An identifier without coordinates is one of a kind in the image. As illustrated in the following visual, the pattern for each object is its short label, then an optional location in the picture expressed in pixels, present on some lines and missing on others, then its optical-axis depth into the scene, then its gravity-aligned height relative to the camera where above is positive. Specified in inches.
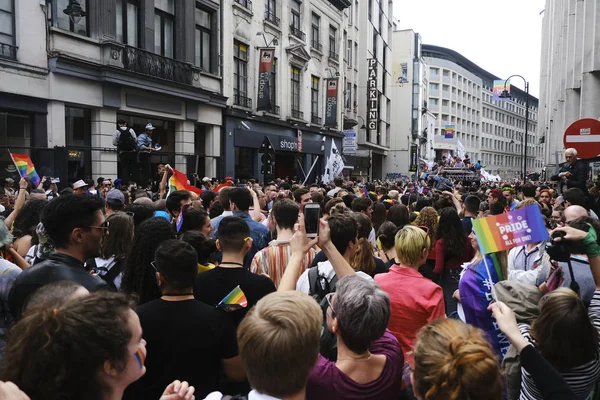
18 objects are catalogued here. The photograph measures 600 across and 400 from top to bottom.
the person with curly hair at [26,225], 196.7 -21.6
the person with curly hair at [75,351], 64.8 -24.5
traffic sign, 331.3 +29.7
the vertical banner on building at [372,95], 1732.3 +296.0
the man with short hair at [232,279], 136.6 -29.5
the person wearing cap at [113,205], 271.3 -17.2
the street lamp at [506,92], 1001.6 +181.3
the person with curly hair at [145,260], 143.6 -26.0
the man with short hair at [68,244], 119.6 -18.7
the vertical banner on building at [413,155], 2330.6 +112.0
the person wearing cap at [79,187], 382.0 -10.3
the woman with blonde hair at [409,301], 141.6 -36.1
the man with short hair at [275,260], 182.9 -31.4
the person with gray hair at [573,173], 344.5 +5.4
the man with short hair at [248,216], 232.4 -19.6
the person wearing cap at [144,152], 510.9 +24.3
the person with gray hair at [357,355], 96.8 -37.5
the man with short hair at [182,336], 110.9 -37.2
